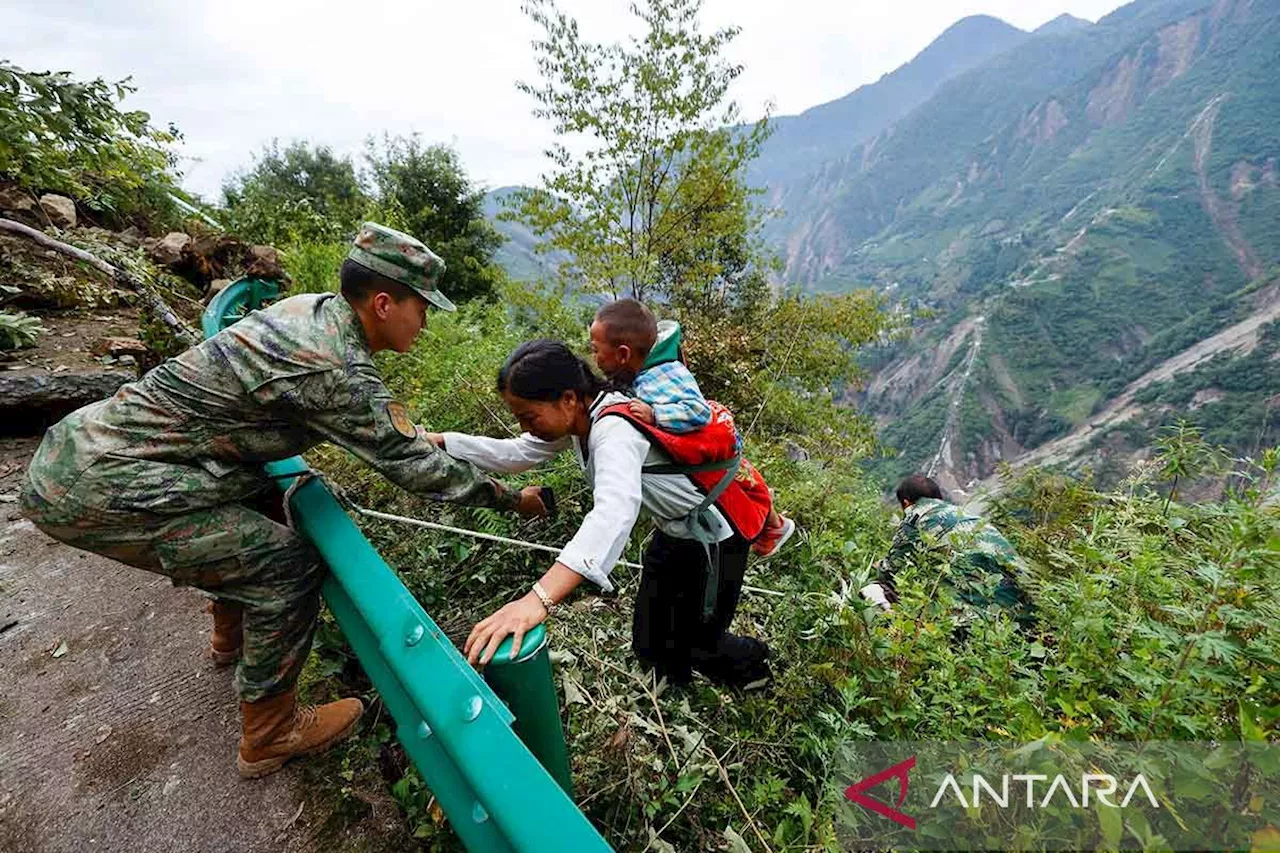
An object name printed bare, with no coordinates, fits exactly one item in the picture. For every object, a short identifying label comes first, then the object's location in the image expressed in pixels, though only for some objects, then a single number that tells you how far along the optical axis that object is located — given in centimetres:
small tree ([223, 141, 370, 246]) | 1211
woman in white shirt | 165
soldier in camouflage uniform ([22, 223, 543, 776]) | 186
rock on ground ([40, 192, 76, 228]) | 709
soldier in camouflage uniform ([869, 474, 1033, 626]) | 238
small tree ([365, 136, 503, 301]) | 1609
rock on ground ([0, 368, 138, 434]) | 414
